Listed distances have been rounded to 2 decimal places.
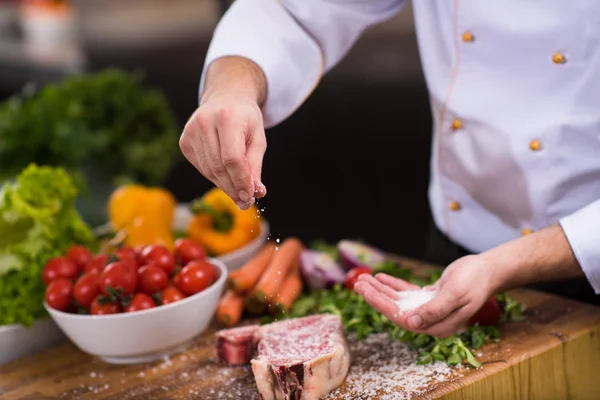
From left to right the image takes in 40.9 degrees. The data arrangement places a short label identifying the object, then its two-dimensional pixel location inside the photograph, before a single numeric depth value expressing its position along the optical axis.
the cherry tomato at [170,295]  1.67
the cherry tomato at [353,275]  1.85
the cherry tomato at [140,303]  1.64
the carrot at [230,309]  1.82
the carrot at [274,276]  1.84
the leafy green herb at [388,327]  1.52
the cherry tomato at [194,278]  1.70
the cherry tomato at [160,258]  1.73
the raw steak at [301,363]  1.41
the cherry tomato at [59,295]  1.69
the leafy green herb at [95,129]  2.86
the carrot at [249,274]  1.88
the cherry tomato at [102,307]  1.64
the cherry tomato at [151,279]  1.68
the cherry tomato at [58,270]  1.75
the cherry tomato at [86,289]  1.66
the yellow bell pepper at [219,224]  2.19
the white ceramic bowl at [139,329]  1.63
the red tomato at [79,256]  1.79
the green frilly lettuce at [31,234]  1.78
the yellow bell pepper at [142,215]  2.27
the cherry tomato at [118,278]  1.64
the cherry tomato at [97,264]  1.72
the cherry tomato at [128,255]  1.70
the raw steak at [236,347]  1.60
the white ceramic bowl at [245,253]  2.11
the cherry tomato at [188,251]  1.80
